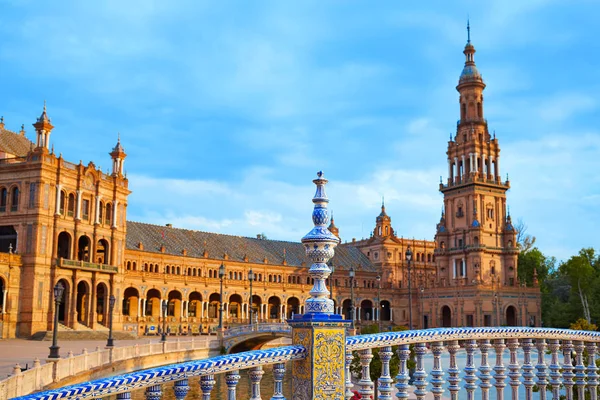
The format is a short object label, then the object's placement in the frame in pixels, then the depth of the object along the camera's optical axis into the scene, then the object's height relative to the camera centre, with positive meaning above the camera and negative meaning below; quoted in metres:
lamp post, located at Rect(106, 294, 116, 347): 33.84 -1.86
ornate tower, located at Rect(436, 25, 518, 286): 75.94 +10.91
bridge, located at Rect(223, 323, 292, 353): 43.88 -2.03
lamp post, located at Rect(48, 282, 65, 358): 24.13 +0.08
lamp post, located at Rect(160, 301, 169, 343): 61.32 -0.38
